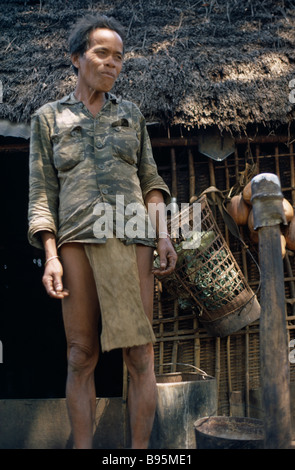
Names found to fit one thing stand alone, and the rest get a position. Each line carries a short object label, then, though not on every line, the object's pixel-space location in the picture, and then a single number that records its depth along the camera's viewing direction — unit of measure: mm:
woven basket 3070
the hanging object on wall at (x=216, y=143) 3555
